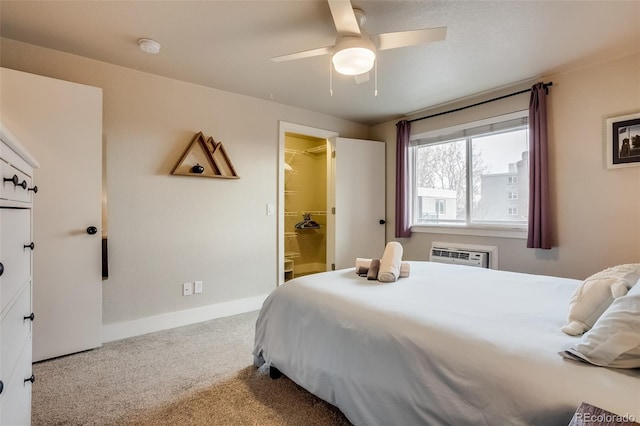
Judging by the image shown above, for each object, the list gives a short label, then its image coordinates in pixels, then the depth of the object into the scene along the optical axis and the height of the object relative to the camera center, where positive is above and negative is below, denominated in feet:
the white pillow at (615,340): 2.76 -1.22
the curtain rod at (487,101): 9.05 +3.81
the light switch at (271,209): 11.51 +0.06
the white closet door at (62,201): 6.95 +0.23
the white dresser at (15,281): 3.05 -0.82
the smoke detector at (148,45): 7.18 +4.02
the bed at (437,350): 2.78 -1.63
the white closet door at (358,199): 12.86 +0.50
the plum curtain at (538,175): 8.93 +1.09
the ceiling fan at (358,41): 5.34 +3.19
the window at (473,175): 10.01 +1.36
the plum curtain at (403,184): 12.78 +1.14
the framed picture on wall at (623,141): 7.65 +1.82
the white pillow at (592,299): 3.54 -1.08
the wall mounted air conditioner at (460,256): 10.37 -1.66
